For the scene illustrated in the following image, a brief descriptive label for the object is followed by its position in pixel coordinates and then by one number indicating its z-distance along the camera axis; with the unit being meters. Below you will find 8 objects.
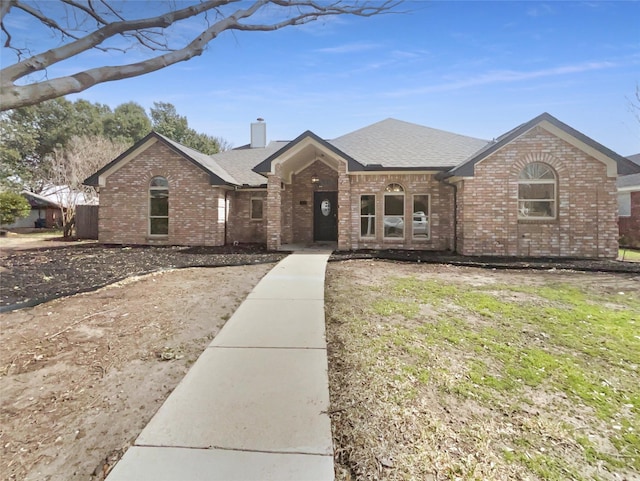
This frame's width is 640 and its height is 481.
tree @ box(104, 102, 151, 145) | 36.06
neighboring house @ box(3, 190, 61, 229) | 29.42
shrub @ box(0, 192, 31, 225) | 23.05
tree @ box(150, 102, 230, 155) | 41.50
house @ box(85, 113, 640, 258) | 10.81
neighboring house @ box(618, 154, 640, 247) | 15.94
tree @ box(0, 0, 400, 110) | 4.25
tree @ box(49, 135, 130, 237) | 25.55
